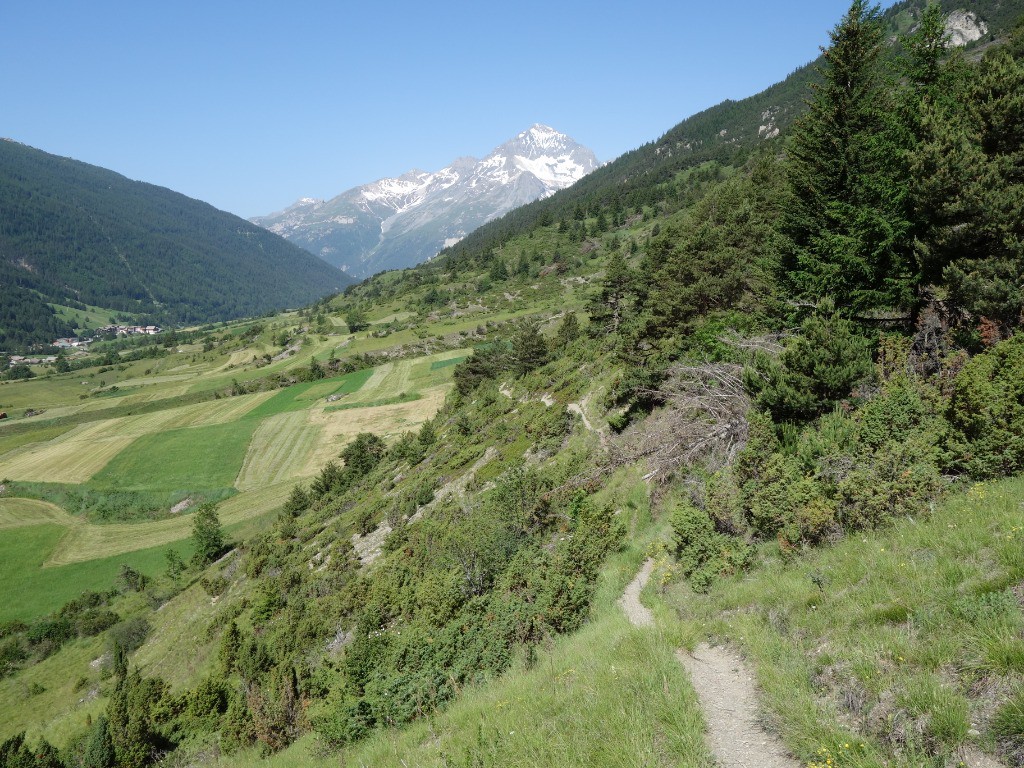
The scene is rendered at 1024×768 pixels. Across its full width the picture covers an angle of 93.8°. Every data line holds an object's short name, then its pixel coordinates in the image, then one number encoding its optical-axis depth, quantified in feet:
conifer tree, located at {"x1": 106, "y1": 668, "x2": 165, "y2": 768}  45.29
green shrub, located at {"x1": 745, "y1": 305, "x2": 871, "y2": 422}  43.50
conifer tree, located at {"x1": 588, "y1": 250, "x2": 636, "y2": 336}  158.71
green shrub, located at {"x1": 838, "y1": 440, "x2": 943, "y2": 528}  28.71
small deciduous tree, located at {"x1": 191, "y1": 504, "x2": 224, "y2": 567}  140.26
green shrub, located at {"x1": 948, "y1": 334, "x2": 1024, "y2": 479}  28.96
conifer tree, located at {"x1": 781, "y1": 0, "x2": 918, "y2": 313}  54.65
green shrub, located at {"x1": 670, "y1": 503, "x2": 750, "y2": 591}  33.32
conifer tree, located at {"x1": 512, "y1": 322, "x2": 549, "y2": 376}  194.59
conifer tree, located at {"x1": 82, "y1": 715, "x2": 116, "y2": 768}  45.34
